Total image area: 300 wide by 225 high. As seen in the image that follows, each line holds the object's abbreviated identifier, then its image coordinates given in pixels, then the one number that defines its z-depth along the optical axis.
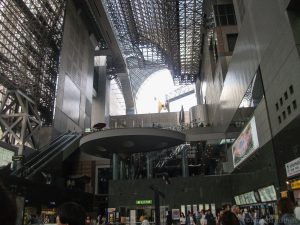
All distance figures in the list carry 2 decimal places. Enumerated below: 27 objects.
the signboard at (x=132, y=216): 31.41
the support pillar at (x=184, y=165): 38.38
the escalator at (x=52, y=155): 30.50
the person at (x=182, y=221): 24.67
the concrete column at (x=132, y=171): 41.14
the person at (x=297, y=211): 6.11
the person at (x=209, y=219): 17.16
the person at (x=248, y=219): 16.88
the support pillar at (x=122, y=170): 37.87
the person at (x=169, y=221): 21.53
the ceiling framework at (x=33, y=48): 36.56
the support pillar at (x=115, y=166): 36.81
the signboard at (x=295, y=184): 14.61
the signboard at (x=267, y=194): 18.73
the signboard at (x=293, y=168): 14.67
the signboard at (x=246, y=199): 23.98
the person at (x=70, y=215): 2.83
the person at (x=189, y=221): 23.50
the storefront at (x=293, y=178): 14.68
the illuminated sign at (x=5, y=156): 31.14
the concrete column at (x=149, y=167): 39.22
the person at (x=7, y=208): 1.64
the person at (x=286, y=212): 4.75
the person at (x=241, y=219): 15.48
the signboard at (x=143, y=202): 33.03
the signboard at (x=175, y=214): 24.25
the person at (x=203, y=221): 19.09
